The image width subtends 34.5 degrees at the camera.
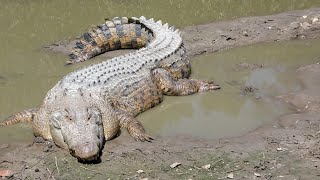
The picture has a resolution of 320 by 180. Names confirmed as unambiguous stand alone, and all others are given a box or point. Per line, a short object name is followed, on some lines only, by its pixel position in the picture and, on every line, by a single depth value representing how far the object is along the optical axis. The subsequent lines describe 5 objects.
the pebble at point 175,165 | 5.41
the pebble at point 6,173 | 5.38
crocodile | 5.77
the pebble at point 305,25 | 10.19
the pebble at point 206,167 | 5.33
